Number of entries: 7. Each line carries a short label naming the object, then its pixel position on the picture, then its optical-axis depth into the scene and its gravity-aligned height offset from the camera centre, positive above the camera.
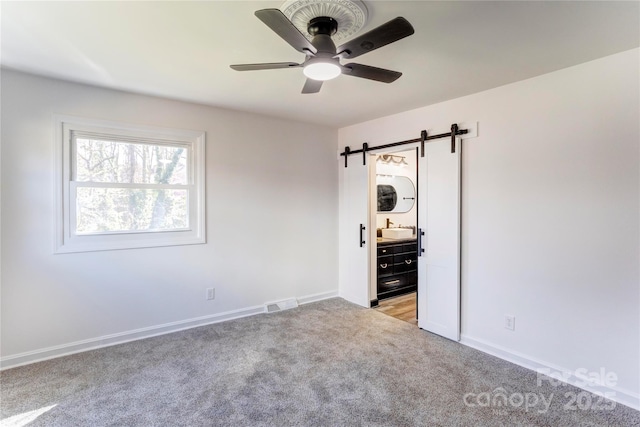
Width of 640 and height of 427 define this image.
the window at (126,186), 2.89 +0.25
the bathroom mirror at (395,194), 5.25 +0.29
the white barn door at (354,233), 4.27 -0.32
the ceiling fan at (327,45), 1.49 +0.87
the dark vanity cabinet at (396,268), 4.55 -0.87
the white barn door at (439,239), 3.21 -0.31
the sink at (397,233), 4.89 -0.35
